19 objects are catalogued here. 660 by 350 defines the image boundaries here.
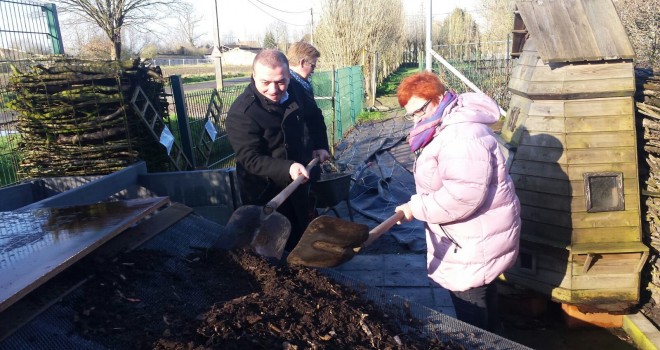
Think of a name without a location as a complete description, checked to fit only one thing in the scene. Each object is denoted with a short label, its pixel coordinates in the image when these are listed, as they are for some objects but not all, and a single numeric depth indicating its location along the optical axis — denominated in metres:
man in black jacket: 3.07
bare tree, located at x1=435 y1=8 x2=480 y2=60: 16.38
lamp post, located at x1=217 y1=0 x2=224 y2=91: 14.13
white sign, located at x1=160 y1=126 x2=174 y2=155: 5.07
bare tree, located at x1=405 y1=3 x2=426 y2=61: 45.88
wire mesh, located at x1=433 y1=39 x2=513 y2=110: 11.38
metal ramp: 1.82
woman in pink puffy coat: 2.29
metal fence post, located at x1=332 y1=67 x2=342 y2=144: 12.05
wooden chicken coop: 3.37
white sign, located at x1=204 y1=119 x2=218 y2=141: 6.31
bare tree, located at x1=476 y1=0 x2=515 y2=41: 23.04
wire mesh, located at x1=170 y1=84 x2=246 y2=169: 6.45
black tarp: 5.78
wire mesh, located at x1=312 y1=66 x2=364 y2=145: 11.61
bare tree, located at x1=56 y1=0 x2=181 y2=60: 18.47
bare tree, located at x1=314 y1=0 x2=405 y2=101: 20.78
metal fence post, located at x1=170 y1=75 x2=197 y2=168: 5.82
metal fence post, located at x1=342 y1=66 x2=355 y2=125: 14.68
